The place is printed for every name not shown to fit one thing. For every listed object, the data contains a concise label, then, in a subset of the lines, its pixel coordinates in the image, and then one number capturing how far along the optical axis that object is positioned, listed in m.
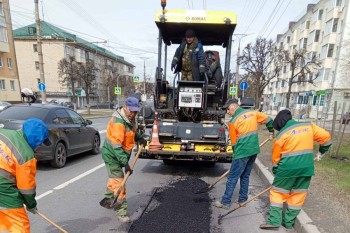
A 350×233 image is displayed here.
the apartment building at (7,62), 29.64
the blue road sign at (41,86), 15.31
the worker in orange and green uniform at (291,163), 3.21
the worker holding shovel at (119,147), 3.21
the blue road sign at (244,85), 15.48
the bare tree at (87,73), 26.03
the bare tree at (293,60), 18.64
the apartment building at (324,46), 27.88
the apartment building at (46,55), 42.47
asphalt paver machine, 5.43
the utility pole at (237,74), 21.12
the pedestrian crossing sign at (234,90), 17.71
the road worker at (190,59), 6.05
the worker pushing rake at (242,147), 3.98
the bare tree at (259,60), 18.77
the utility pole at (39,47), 14.40
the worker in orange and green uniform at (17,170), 2.04
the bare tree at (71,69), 26.23
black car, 5.74
